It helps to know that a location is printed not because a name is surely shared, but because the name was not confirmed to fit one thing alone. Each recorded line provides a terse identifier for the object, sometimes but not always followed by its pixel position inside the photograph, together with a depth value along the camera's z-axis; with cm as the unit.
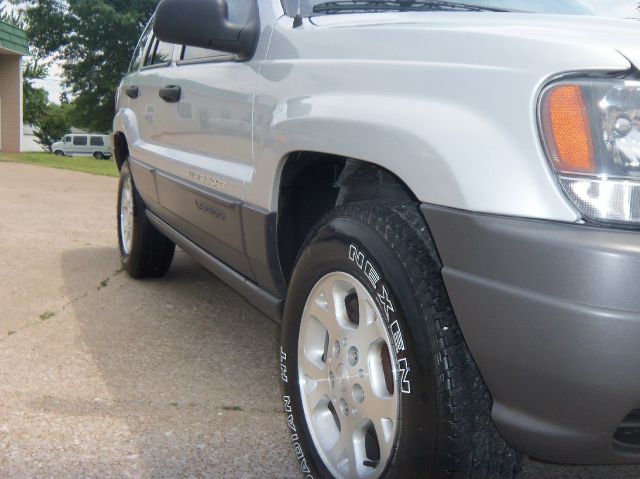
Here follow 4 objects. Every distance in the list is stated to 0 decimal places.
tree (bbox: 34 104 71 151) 5634
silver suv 170
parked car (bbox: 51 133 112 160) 4697
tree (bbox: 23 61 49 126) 4622
